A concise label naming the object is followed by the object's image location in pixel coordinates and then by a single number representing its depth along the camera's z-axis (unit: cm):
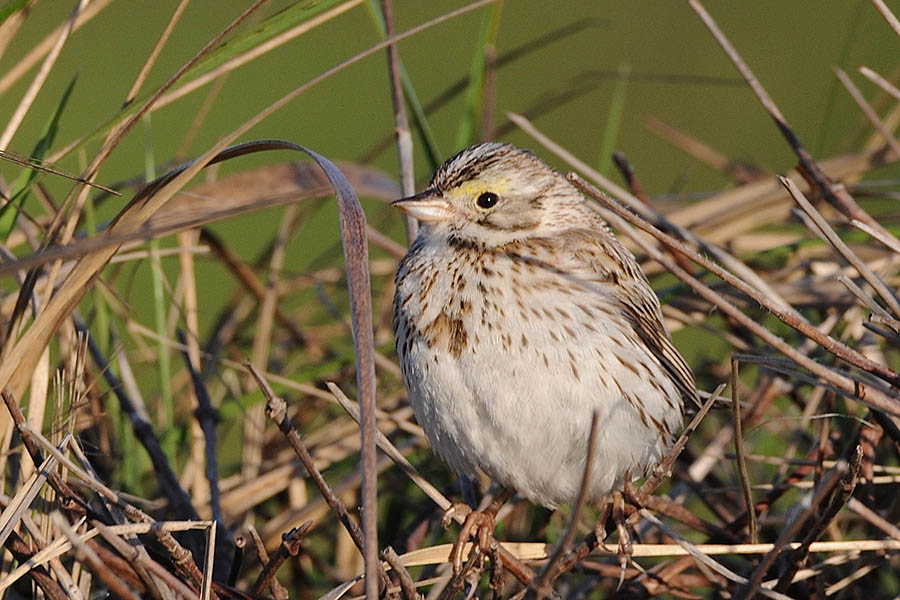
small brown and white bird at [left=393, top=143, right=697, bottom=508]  595
